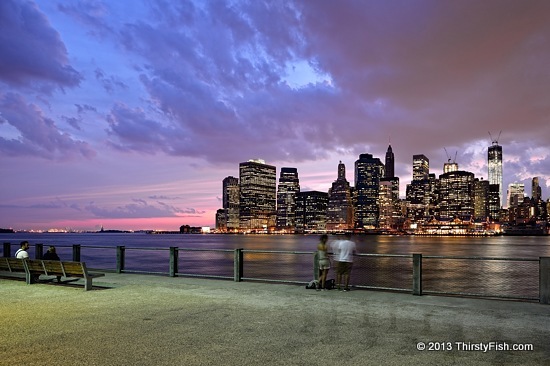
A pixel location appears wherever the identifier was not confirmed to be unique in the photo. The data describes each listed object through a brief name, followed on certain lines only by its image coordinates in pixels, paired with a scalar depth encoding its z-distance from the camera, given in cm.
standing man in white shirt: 1249
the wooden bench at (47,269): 1277
